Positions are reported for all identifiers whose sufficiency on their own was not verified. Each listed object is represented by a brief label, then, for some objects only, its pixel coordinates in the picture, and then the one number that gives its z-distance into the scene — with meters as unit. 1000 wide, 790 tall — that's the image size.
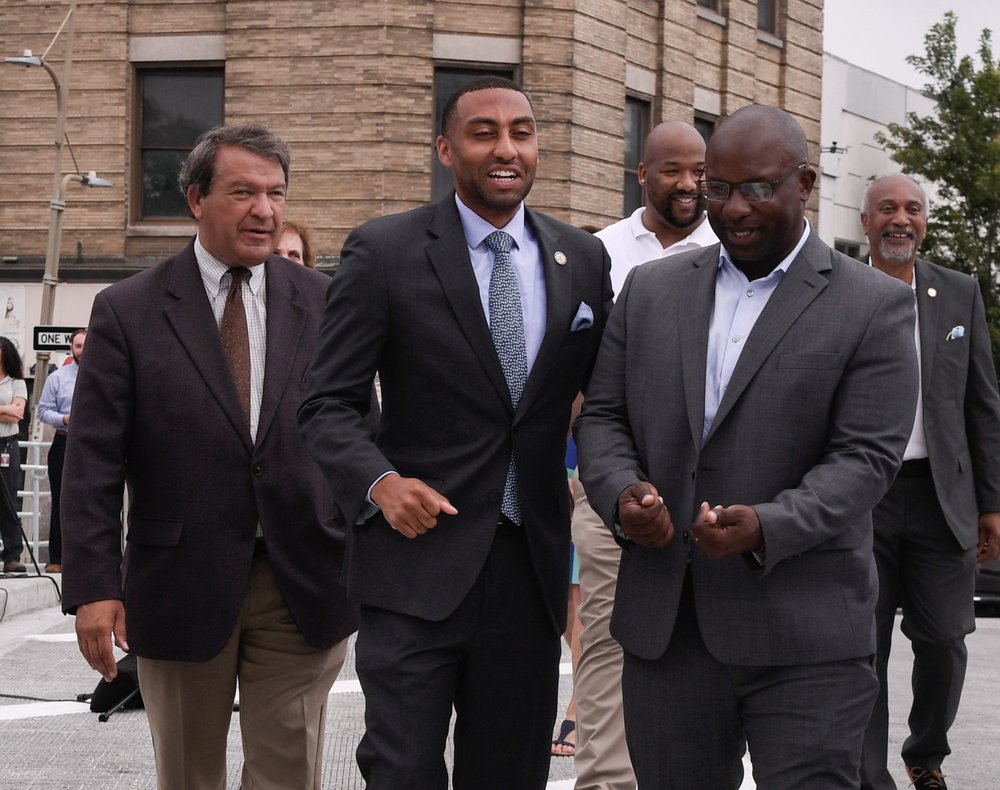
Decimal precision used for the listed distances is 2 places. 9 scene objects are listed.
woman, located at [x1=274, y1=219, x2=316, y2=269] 7.55
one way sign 16.69
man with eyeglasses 3.70
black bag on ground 8.05
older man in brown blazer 4.51
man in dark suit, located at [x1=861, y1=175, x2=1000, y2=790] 6.12
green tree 32.25
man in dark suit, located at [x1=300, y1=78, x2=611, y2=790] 4.02
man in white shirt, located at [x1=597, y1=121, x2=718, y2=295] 5.97
